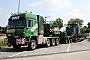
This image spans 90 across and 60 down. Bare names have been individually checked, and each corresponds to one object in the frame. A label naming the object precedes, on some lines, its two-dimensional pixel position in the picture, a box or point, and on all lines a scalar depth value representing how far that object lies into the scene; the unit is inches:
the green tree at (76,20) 2282.1
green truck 280.2
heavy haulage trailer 464.0
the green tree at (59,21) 1577.5
